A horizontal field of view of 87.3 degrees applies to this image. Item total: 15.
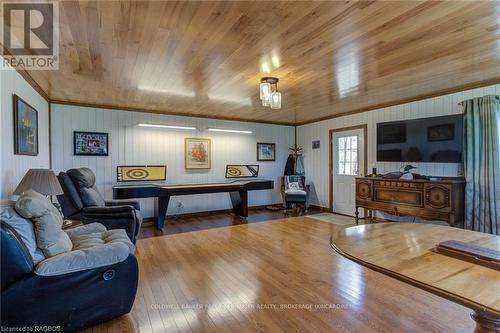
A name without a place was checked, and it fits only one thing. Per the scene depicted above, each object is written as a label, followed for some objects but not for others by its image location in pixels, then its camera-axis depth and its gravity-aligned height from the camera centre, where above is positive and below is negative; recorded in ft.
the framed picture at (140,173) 16.26 -0.59
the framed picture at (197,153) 18.44 +0.75
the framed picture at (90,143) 15.05 +1.19
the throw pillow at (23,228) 5.44 -1.38
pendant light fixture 9.86 +2.64
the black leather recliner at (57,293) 5.20 -2.82
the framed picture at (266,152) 21.66 +0.99
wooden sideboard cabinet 11.65 -1.68
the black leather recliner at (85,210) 10.49 -1.88
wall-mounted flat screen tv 12.41 +1.24
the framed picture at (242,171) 20.24 -0.58
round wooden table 3.14 -1.50
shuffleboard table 14.40 -1.64
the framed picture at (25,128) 8.63 +1.32
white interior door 17.88 -0.17
